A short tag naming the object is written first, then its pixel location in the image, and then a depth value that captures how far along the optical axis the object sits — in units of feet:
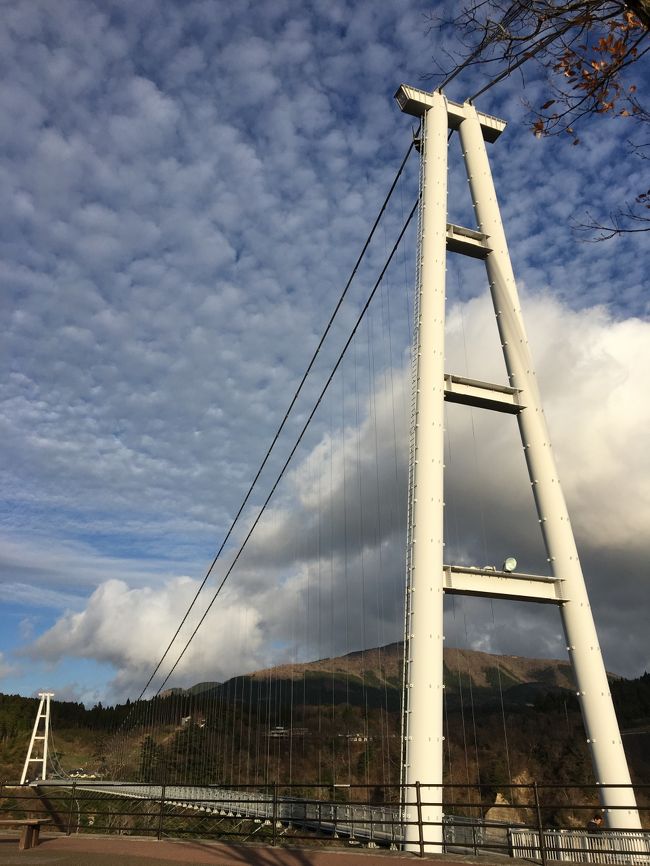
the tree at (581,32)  15.62
